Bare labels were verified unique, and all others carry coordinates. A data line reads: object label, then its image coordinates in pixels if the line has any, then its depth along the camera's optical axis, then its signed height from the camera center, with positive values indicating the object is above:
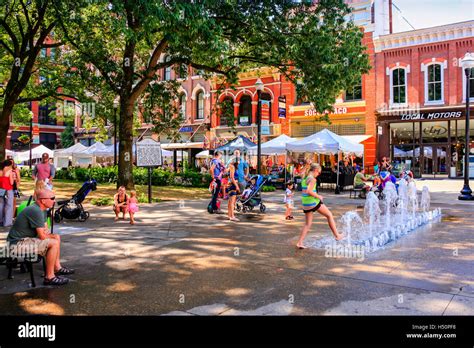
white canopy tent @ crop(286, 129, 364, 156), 20.39 +1.28
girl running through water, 7.50 -0.55
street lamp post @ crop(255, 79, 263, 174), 16.39 +2.27
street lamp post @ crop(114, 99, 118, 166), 21.62 +2.97
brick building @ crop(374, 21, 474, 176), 28.92 +5.29
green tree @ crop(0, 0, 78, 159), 19.39 +6.02
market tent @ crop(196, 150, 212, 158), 31.58 +1.32
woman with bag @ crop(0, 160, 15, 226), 10.19 -0.57
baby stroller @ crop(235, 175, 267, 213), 12.91 -0.90
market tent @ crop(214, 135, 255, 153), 23.67 +1.48
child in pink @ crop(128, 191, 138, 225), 10.43 -0.90
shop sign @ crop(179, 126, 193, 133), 39.69 +4.06
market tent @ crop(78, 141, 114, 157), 32.22 +1.77
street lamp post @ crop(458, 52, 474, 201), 16.08 +0.87
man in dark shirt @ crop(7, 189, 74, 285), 5.23 -0.80
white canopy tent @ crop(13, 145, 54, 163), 36.59 +1.84
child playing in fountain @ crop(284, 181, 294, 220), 11.24 -0.87
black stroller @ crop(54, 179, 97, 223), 10.94 -0.98
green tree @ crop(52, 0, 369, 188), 13.66 +4.70
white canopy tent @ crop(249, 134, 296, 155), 23.27 +1.32
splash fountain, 7.95 -1.33
